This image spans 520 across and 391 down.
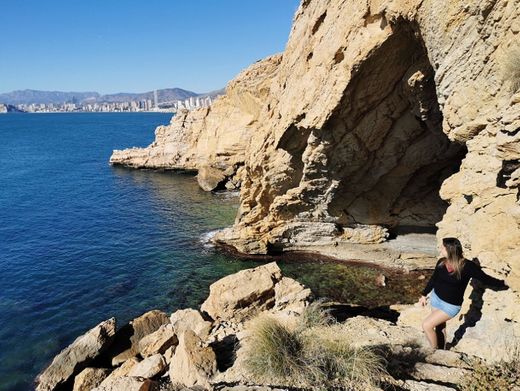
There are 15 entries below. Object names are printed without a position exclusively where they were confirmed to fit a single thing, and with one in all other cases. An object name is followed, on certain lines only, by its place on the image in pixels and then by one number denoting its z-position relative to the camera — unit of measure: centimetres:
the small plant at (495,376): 596
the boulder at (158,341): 1290
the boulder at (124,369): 1288
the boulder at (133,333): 1482
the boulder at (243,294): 1436
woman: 759
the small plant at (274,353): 712
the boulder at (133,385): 875
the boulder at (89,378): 1325
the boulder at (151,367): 1062
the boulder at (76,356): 1391
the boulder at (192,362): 884
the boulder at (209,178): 4309
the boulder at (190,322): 1252
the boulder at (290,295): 1283
